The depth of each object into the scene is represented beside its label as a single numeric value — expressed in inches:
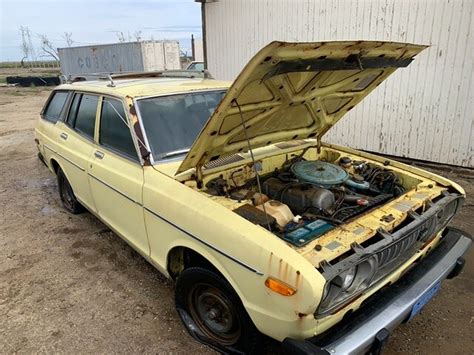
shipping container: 697.6
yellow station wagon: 73.5
